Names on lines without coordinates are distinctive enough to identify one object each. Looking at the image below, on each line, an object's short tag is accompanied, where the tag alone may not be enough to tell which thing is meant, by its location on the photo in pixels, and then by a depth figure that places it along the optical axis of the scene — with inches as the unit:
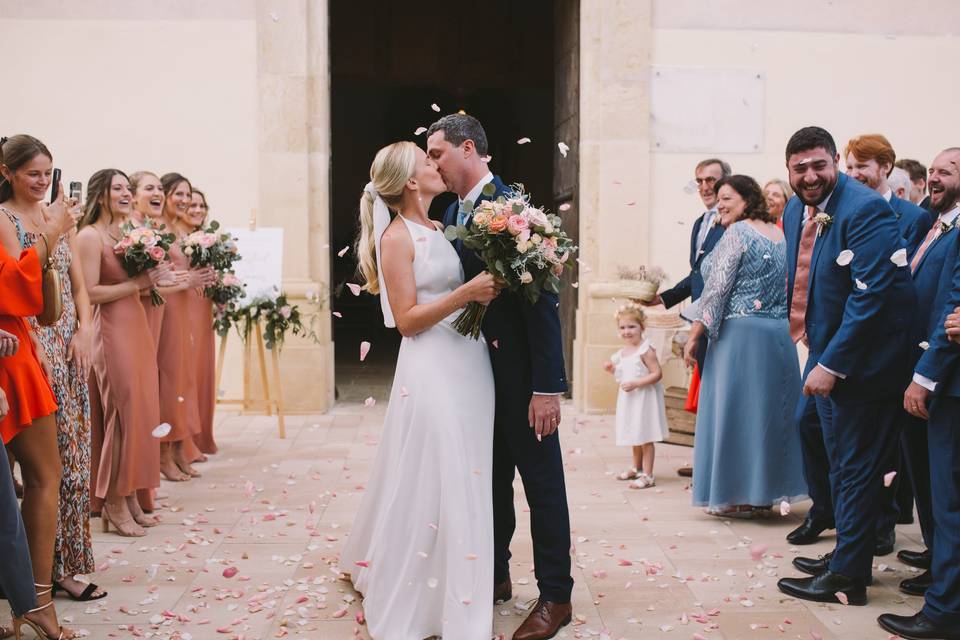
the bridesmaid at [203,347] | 283.6
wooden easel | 315.3
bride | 149.4
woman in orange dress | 144.3
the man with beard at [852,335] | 165.8
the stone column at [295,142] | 349.1
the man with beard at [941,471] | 151.7
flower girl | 252.2
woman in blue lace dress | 221.9
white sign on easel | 319.9
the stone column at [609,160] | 350.9
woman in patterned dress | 164.9
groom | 150.0
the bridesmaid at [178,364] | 253.3
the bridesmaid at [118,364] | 212.4
